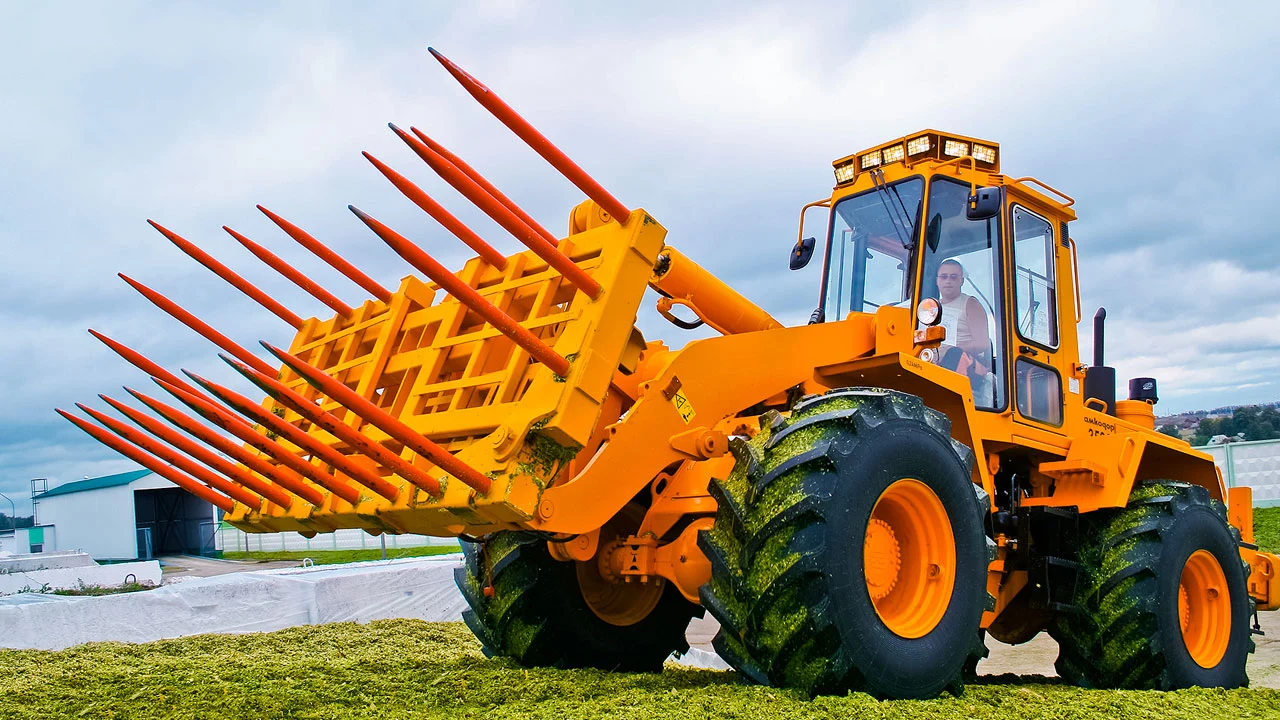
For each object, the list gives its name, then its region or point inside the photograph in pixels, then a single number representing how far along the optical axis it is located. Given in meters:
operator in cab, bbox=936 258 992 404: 5.93
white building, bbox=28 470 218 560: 37.34
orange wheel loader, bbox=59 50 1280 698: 4.09
